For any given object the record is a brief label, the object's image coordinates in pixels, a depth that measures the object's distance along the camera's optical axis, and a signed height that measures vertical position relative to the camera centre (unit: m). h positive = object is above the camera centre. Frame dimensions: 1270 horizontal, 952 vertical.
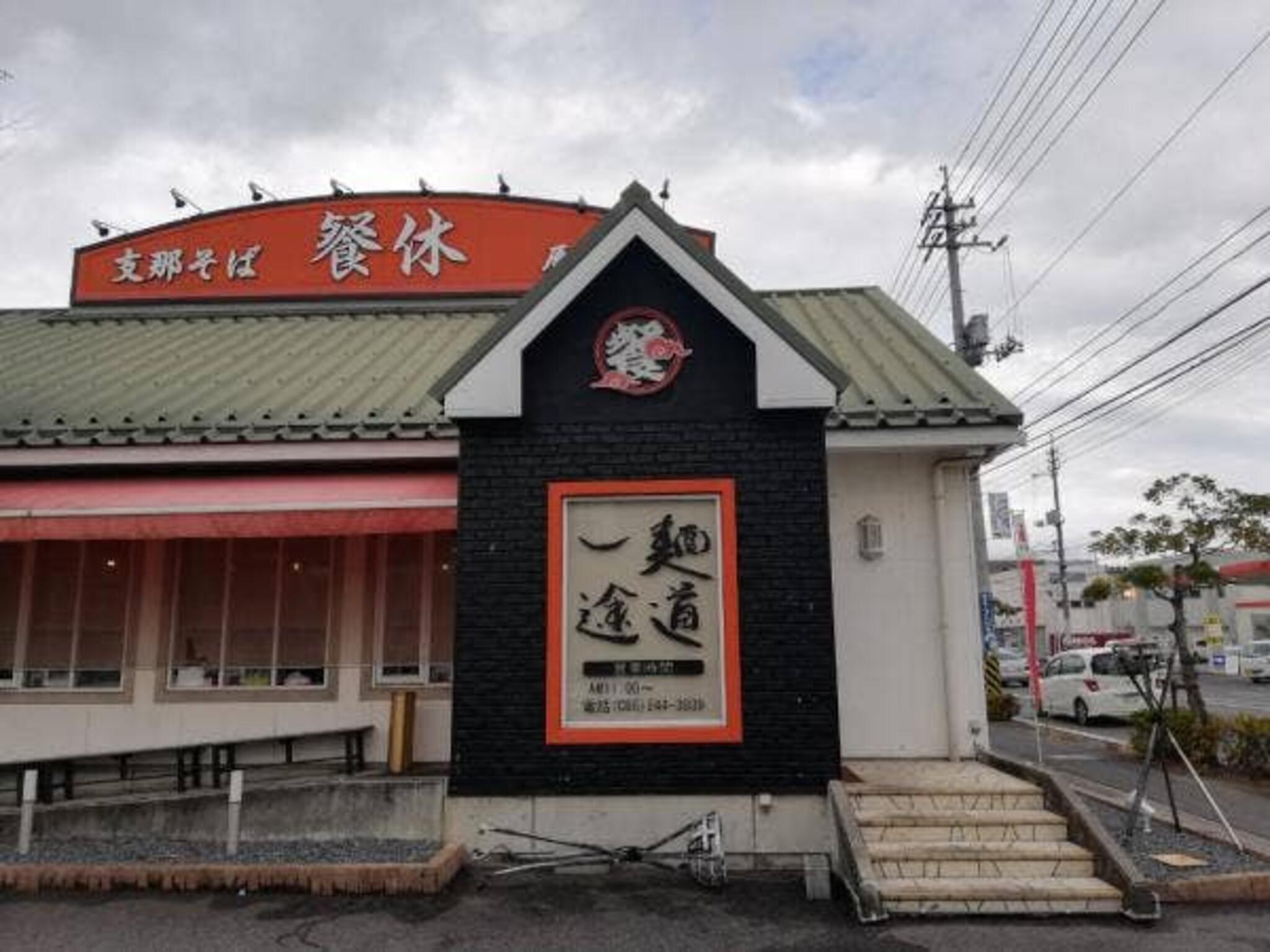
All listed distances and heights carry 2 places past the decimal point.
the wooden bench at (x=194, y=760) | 7.88 -1.20
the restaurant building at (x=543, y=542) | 7.21 +0.83
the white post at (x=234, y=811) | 6.97 -1.44
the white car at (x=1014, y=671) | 33.84 -1.81
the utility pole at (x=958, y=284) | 18.08 +9.01
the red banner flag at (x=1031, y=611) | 9.79 +0.15
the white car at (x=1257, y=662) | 33.88 -1.55
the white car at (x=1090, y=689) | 19.33 -1.48
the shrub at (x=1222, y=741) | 11.93 -1.69
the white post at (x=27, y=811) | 7.11 -1.46
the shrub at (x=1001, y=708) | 19.58 -1.91
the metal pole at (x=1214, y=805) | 7.16 -1.51
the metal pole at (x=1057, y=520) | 38.81 +5.17
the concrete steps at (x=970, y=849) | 5.88 -1.63
